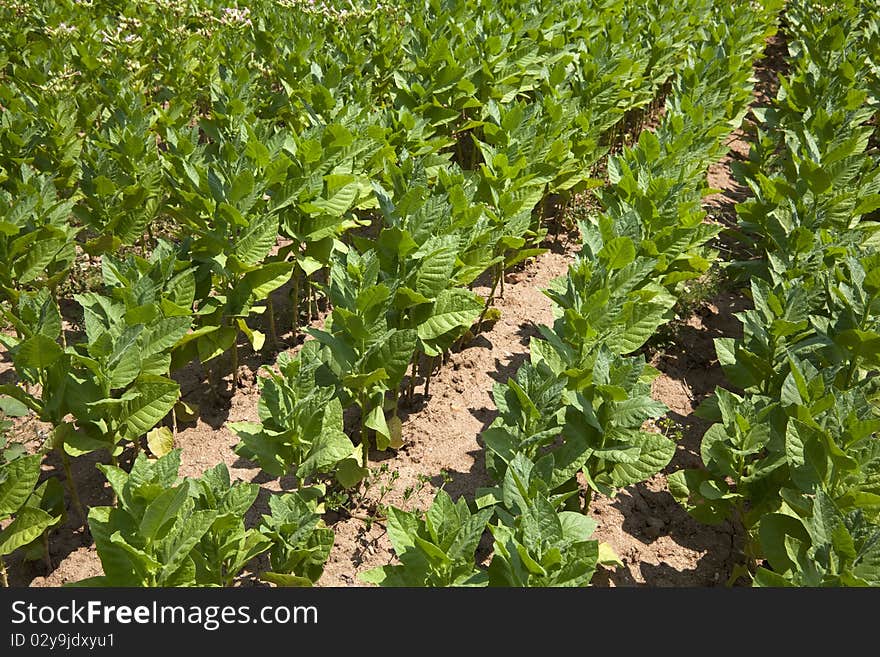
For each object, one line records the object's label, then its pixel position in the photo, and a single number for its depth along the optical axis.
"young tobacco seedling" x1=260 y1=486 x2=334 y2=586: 3.33
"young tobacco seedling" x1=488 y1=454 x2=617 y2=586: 2.92
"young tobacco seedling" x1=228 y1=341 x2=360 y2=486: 3.57
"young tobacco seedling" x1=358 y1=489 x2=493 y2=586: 2.96
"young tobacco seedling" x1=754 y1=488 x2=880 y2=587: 2.91
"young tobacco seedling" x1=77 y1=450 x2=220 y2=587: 2.88
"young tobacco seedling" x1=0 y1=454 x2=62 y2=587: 3.33
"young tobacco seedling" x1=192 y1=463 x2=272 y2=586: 3.15
